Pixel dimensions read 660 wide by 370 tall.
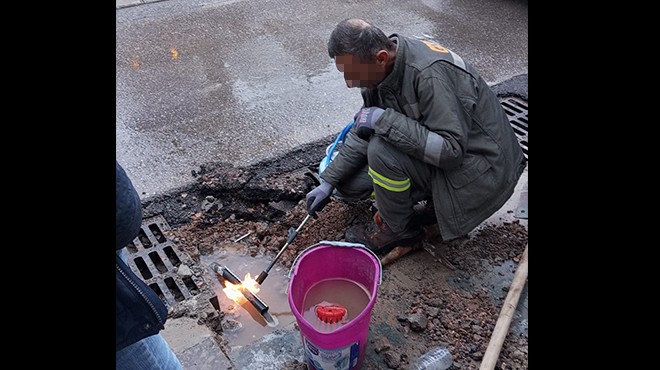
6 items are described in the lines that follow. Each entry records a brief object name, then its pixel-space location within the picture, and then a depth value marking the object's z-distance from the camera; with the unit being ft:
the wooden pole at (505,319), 9.05
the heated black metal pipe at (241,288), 10.63
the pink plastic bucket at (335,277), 8.27
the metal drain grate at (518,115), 15.38
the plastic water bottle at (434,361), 9.38
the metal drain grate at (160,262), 10.87
